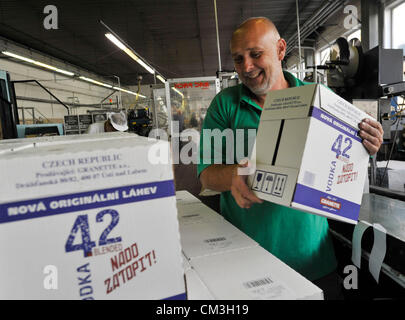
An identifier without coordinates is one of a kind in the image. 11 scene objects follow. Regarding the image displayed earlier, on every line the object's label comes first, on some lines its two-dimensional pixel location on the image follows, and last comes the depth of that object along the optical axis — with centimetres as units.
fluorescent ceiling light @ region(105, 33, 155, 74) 531
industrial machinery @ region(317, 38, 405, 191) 204
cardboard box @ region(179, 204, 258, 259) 96
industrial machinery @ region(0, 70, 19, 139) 280
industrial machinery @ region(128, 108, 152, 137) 740
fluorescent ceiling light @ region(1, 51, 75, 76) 649
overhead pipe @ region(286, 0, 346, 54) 653
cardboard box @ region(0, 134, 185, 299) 44
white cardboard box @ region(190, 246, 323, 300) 66
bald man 118
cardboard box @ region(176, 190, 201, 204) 172
